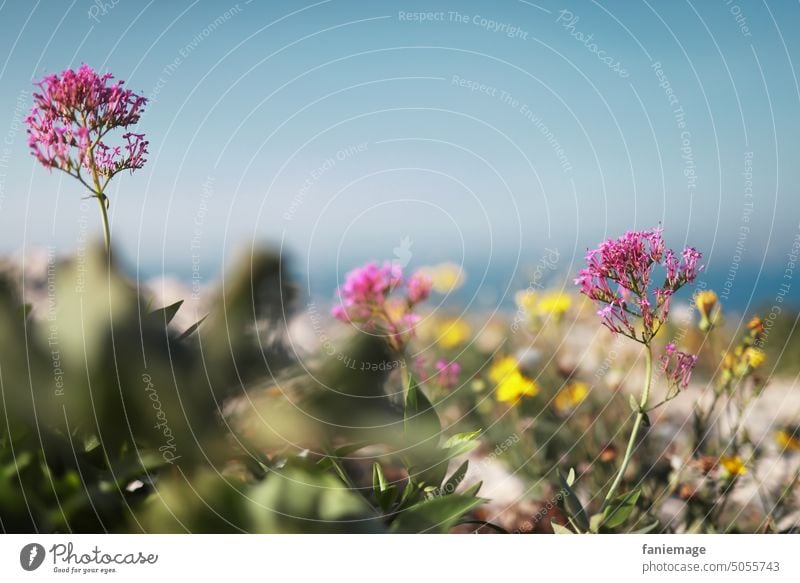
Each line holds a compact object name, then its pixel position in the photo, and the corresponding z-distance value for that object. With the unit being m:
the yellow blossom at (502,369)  0.65
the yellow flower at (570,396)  0.66
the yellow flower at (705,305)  0.51
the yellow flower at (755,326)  0.52
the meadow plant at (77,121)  0.47
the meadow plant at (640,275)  0.47
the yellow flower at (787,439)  0.61
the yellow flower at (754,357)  0.52
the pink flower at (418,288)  0.49
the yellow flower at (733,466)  0.56
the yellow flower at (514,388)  0.62
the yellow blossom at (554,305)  0.67
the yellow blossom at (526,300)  0.66
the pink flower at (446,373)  0.59
